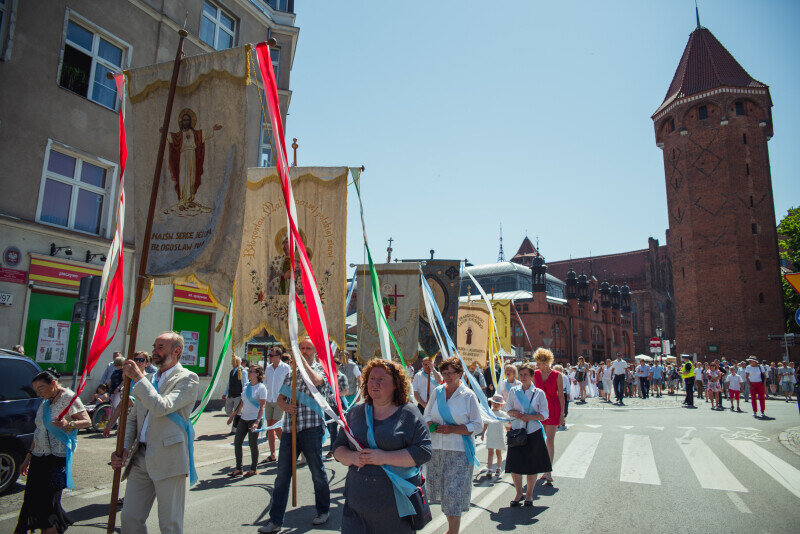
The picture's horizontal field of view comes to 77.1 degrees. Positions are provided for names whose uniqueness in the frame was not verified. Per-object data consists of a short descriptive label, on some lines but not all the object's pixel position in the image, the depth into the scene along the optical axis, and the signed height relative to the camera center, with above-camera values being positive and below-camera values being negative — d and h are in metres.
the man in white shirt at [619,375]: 21.63 -1.07
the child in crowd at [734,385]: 19.00 -1.18
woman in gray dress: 3.13 -0.68
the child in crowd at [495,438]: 8.15 -1.48
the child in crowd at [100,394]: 11.44 -1.32
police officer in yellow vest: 20.47 -1.08
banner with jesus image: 5.17 +1.67
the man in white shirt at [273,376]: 8.44 -0.59
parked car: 6.41 -1.00
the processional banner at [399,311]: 12.64 +0.83
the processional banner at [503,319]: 18.00 +1.00
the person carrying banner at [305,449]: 5.07 -1.18
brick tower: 41.53 +11.97
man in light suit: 3.82 -0.88
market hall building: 49.19 +4.16
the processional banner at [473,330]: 14.98 +0.48
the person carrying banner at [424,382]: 8.35 -0.66
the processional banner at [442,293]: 12.47 +1.32
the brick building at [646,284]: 67.69 +9.49
